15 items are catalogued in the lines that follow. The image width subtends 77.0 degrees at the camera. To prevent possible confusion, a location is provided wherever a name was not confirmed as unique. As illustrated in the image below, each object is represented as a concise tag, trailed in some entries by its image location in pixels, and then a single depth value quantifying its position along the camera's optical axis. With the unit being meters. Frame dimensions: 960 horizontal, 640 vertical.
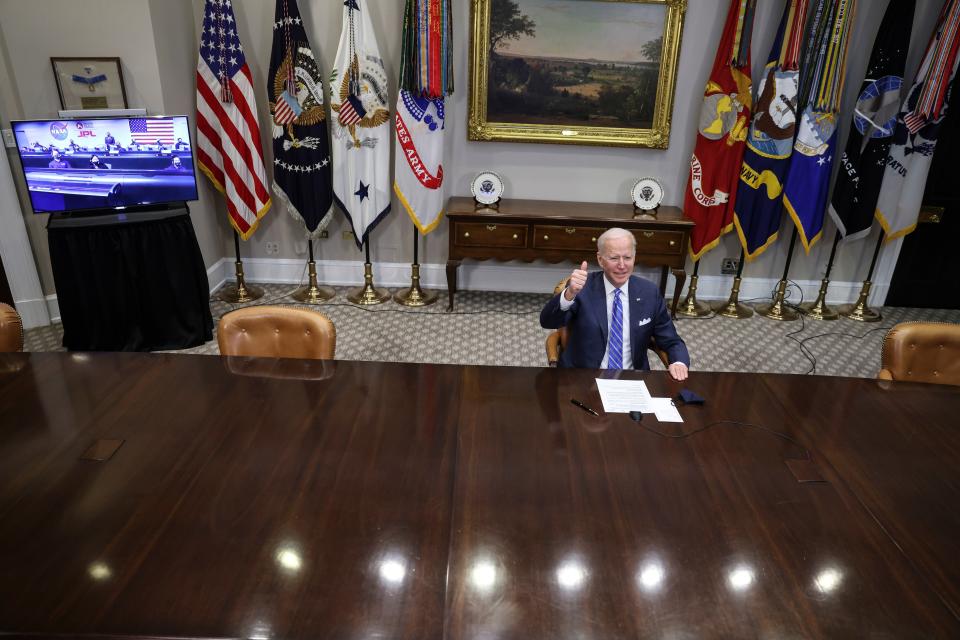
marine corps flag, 4.48
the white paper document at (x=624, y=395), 2.04
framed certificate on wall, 4.11
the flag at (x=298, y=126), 4.49
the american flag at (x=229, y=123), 4.45
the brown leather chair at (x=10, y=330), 2.40
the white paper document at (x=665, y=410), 1.98
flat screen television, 3.65
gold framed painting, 4.63
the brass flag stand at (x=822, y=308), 5.16
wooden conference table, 1.23
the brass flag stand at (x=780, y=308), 5.14
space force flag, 4.43
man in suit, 2.60
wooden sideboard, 4.68
